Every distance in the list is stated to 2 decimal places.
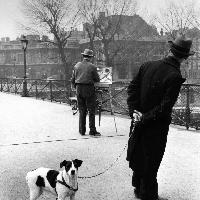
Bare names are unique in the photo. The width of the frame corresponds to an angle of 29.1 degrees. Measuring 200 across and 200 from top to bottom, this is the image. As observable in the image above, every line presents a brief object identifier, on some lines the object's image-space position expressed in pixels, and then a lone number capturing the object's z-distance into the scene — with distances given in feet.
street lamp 74.95
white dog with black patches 14.39
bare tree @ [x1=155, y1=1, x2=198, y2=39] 180.24
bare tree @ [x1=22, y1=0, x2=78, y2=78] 156.87
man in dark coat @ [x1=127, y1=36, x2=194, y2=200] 14.49
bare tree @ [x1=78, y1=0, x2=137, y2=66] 165.99
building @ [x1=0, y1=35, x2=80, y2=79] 294.35
